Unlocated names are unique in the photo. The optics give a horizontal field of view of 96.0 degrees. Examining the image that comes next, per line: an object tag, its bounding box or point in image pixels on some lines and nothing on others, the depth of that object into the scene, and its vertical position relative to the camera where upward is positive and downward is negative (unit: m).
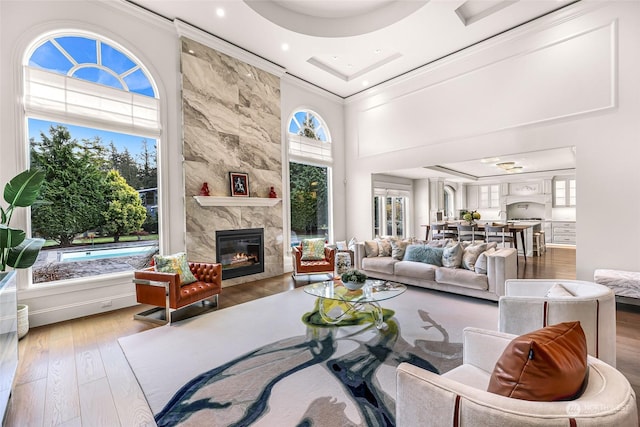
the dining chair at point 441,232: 8.12 -0.69
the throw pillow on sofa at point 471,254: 4.54 -0.76
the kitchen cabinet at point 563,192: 9.58 +0.48
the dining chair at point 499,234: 7.02 -0.68
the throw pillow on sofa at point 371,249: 5.84 -0.82
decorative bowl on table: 3.57 -0.88
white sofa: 4.19 -1.09
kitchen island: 7.16 -0.70
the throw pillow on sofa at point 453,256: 4.72 -0.80
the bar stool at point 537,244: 7.77 -1.01
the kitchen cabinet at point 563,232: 9.30 -0.86
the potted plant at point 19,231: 2.94 -0.17
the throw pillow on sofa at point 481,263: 4.35 -0.86
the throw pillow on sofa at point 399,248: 5.52 -0.77
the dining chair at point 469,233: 7.47 -0.66
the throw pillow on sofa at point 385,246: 5.80 -0.76
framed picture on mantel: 5.63 +0.54
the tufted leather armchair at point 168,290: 3.61 -1.05
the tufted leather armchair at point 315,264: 5.46 -1.04
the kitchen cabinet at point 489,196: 11.17 +0.44
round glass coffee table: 3.38 -1.04
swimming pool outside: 4.04 -0.61
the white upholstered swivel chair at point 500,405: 0.95 -0.73
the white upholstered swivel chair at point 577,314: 2.06 -0.80
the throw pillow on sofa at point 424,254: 4.96 -0.82
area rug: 2.05 -1.42
